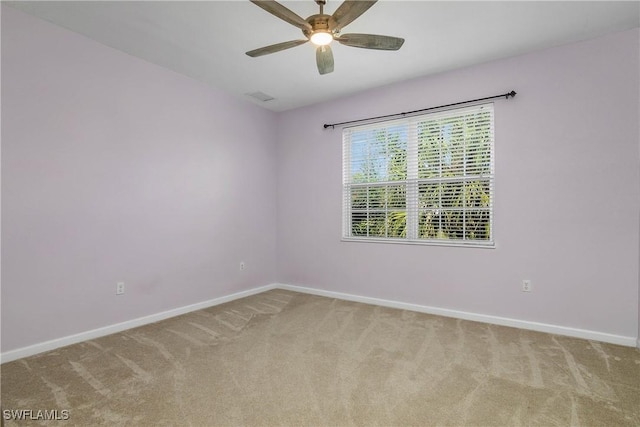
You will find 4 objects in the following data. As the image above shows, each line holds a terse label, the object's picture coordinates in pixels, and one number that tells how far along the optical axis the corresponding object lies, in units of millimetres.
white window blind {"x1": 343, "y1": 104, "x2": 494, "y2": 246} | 3400
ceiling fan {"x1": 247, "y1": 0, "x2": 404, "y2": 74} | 1879
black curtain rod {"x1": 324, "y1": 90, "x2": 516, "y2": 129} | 3164
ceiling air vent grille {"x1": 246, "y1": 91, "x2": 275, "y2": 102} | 4153
